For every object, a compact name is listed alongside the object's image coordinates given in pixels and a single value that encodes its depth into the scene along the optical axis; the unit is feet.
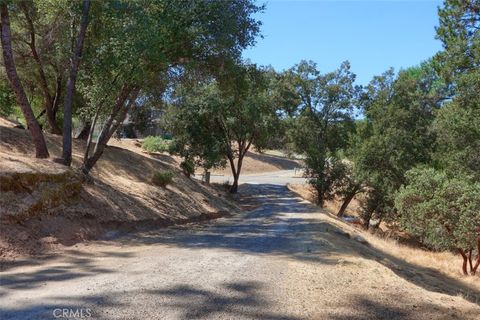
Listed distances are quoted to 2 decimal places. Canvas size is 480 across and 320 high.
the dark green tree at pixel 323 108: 127.95
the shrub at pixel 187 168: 93.50
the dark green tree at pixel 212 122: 100.99
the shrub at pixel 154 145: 131.03
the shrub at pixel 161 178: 64.80
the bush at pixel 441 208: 63.10
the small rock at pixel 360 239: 60.11
